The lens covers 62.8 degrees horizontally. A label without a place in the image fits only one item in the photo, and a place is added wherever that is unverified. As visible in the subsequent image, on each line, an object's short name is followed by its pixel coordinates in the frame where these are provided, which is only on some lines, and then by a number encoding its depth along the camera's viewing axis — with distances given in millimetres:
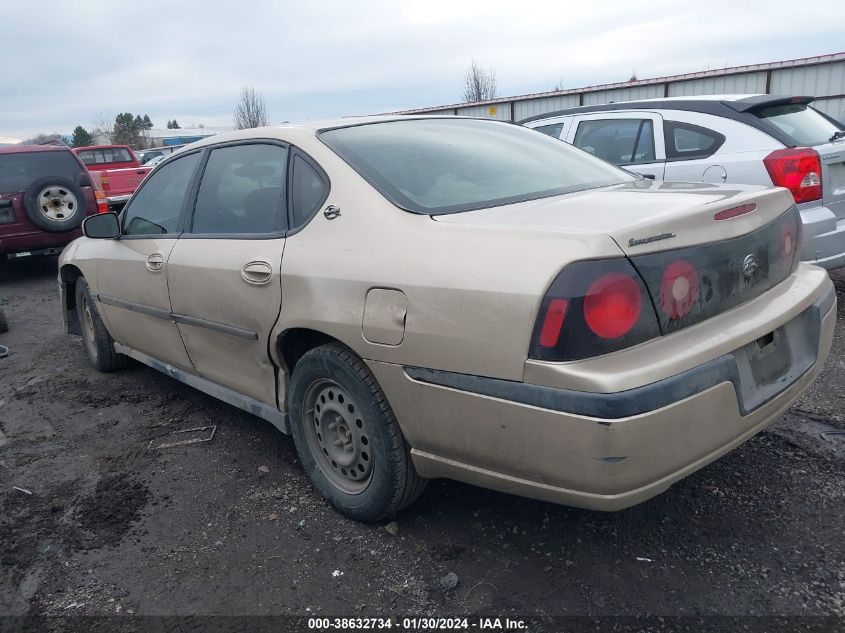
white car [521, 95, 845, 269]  4879
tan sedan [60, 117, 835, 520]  1990
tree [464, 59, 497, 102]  42031
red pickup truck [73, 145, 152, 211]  12250
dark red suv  8703
